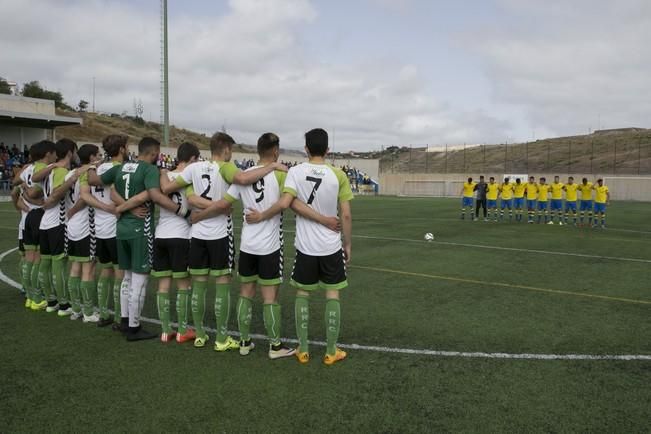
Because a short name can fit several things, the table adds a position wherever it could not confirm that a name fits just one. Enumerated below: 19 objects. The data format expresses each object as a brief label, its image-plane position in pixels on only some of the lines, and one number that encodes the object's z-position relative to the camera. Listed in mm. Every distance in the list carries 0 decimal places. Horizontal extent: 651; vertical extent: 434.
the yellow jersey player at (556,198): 21250
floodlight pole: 38916
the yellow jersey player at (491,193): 21984
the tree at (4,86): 71862
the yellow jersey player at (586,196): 20250
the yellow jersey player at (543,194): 21562
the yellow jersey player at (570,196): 21234
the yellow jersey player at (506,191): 22109
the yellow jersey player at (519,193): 22100
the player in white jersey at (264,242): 4742
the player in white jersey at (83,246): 5934
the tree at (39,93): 77750
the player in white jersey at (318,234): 4559
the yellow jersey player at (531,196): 21688
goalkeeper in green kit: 5211
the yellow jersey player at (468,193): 21344
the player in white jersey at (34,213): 6328
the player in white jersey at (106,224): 5566
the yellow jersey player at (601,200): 19547
